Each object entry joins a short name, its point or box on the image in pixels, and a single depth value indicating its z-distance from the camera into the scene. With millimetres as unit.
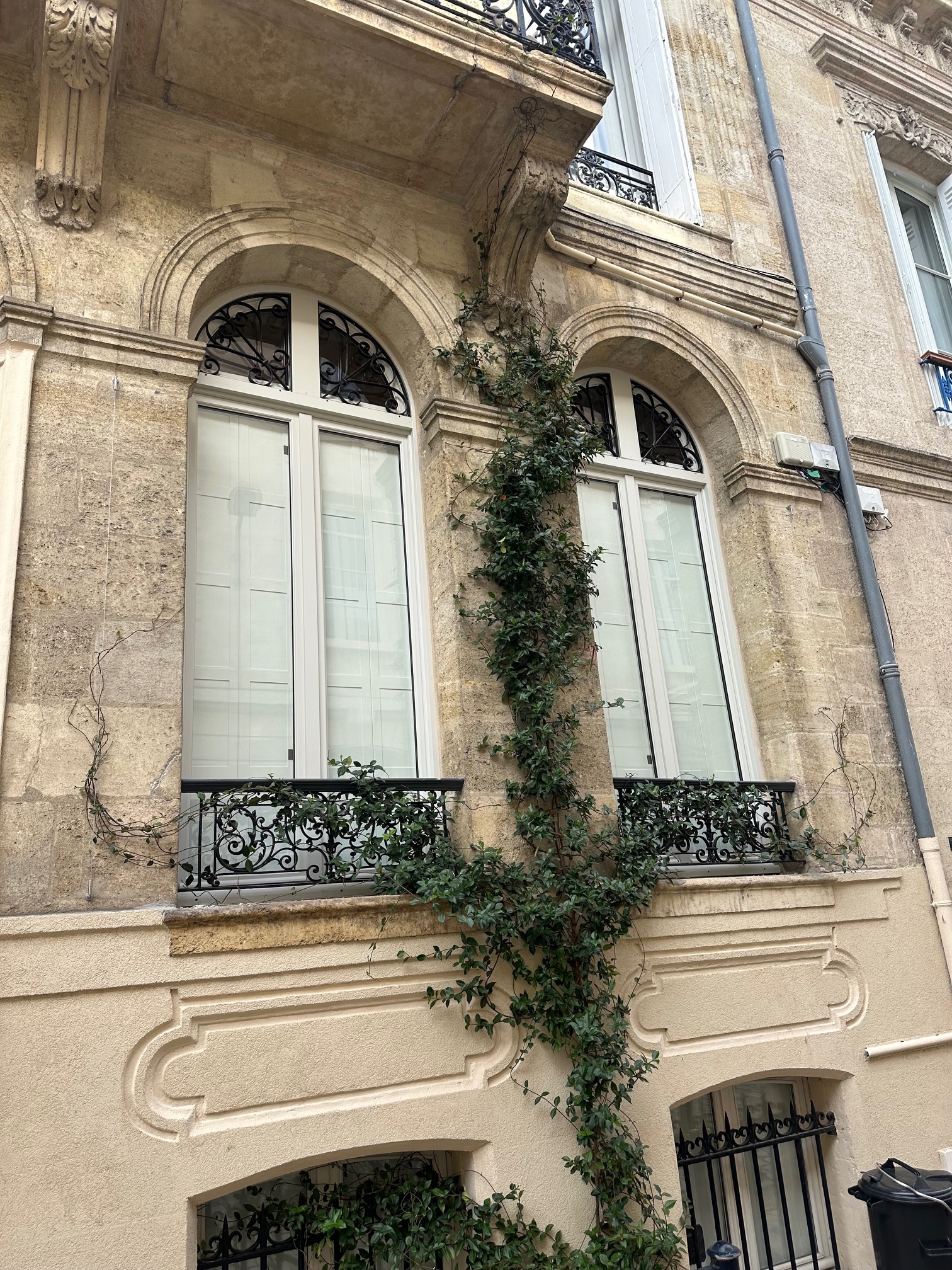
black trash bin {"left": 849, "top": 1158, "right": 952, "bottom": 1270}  3652
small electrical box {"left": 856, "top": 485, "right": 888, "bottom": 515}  5961
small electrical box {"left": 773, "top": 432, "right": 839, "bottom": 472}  5672
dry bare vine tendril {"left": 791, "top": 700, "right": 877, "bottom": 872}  4898
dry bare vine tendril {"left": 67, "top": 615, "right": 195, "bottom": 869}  3227
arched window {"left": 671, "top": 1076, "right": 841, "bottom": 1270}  4254
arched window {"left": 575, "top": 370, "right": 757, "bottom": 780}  5023
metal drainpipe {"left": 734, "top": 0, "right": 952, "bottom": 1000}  5176
